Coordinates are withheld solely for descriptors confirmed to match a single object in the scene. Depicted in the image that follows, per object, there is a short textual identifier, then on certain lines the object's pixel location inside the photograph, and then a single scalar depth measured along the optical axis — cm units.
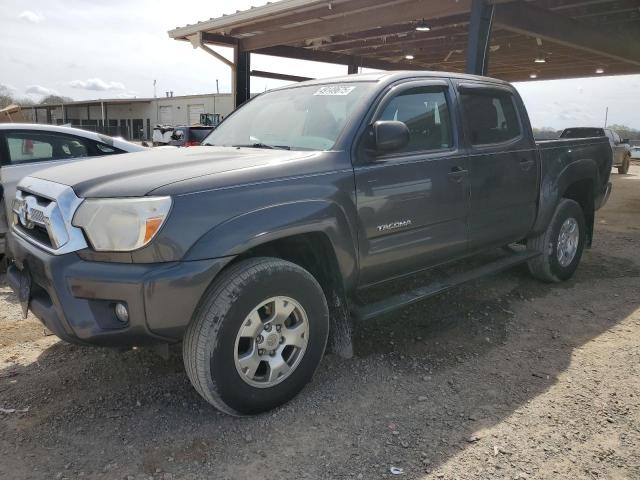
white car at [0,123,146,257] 547
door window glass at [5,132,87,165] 568
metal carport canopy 916
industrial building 4162
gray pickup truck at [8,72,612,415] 251
